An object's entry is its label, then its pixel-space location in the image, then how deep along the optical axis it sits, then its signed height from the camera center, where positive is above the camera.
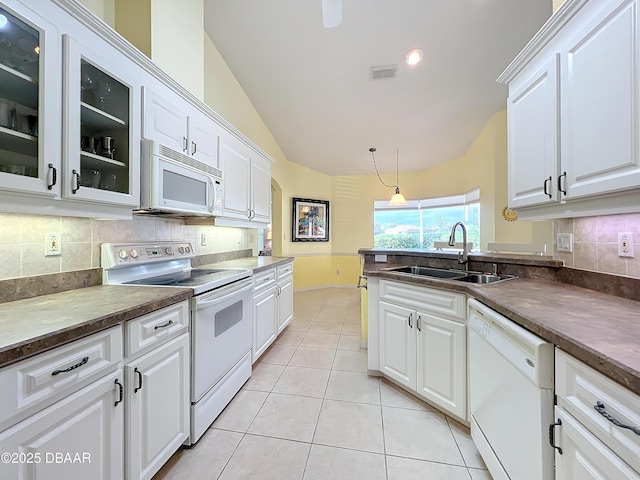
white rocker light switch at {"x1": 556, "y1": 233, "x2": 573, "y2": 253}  1.64 -0.01
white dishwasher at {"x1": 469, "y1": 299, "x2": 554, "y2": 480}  0.92 -0.64
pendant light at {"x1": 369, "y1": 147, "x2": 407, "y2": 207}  4.61 +0.68
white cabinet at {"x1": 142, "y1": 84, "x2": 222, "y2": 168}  1.68 +0.82
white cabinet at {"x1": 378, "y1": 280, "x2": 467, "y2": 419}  1.67 -0.71
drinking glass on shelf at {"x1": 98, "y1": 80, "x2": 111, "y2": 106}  1.40 +0.78
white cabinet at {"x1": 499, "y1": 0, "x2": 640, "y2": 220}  0.98 +0.55
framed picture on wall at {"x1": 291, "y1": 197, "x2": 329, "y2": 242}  5.72 +0.43
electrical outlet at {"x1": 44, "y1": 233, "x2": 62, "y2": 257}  1.36 -0.03
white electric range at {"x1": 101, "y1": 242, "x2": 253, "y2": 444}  1.59 -0.48
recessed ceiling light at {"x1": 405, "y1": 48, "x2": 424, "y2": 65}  2.99 +2.08
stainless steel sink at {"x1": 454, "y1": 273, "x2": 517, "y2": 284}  1.94 -0.28
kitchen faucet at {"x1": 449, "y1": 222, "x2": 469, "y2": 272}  2.18 -0.10
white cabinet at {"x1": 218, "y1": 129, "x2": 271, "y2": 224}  2.58 +0.64
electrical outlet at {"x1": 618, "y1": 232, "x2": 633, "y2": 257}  1.27 -0.02
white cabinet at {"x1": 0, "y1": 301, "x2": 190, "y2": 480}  0.78 -0.60
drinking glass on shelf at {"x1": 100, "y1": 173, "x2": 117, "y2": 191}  1.42 +0.31
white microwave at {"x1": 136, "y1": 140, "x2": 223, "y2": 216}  1.63 +0.38
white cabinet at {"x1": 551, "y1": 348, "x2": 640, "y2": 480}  0.64 -0.50
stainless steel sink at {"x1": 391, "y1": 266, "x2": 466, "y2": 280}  2.26 -0.28
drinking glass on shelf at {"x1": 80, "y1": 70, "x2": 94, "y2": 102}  1.27 +0.75
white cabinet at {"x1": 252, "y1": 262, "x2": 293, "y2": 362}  2.47 -0.68
